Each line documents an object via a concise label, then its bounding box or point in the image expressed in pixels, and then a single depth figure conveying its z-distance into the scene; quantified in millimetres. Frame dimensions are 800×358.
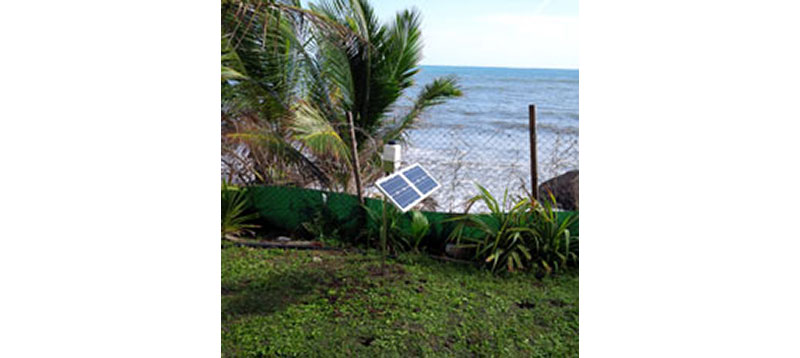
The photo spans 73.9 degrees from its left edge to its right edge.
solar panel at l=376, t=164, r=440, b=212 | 2938
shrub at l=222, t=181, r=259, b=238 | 4145
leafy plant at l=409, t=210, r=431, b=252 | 3781
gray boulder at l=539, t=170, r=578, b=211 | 4525
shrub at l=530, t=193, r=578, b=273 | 3453
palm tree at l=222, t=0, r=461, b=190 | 4758
